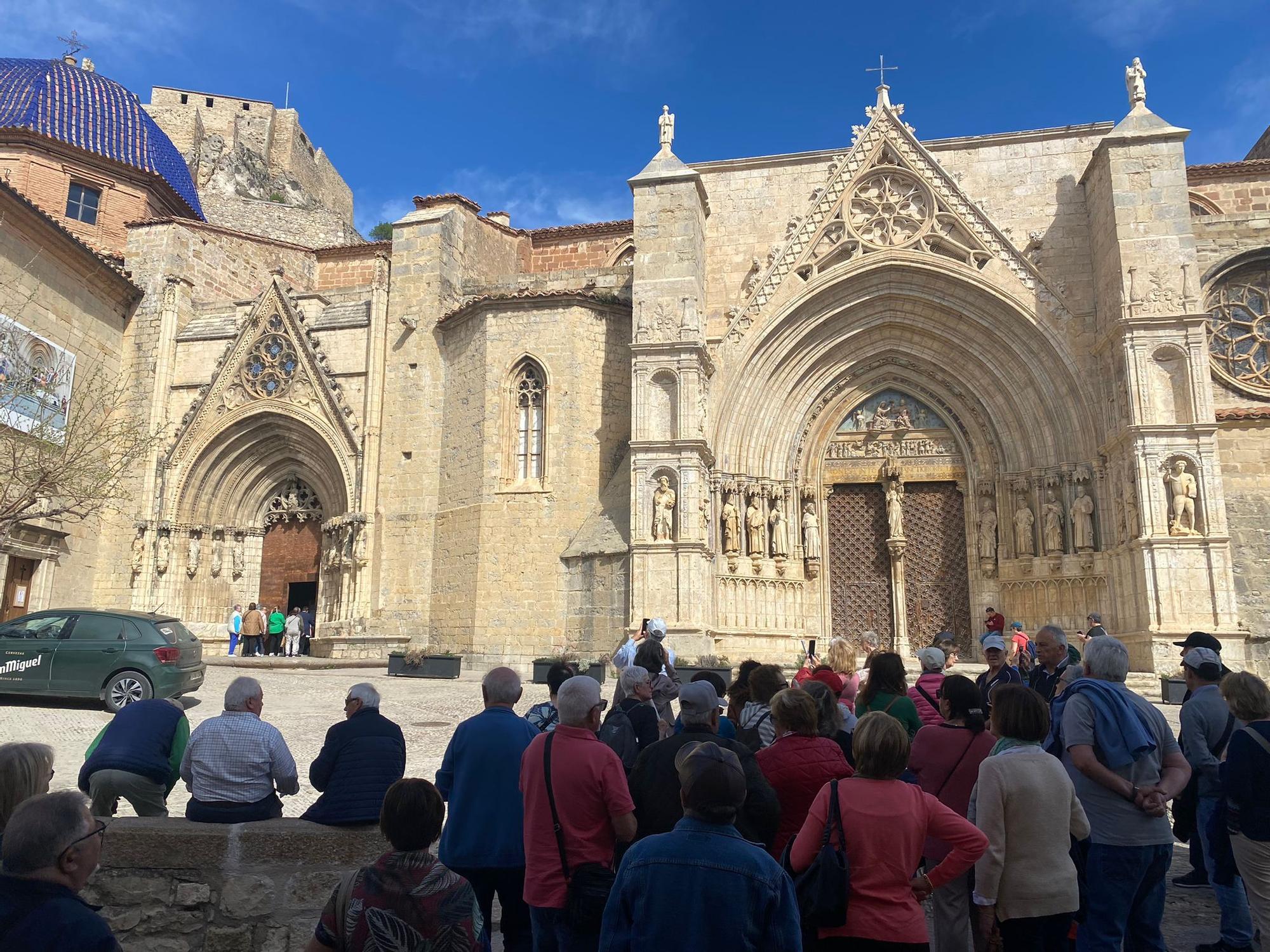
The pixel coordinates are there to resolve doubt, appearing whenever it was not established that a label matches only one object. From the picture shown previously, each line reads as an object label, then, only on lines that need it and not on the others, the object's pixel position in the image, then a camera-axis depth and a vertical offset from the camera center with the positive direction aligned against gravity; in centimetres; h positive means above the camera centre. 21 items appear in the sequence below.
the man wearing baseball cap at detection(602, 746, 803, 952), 241 -63
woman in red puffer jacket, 366 -46
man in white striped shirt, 466 -63
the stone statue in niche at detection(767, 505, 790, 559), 1692 +194
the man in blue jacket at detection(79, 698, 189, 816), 500 -63
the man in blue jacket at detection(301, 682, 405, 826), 436 -60
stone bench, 426 -109
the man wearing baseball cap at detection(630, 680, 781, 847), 340 -53
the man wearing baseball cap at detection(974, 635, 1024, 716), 614 -12
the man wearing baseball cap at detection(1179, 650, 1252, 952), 458 -49
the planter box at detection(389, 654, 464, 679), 1588 -43
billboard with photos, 1549 +493
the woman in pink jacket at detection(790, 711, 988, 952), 292 -61
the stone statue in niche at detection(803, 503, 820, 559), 1731 +195
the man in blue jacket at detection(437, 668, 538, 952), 385 -71
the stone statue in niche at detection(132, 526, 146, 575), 2019 +191
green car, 1112 -24
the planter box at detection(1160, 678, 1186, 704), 1209 -57
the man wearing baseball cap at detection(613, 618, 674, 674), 922 -5
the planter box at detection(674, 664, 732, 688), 1346 -42
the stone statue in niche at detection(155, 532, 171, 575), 2033 +187
